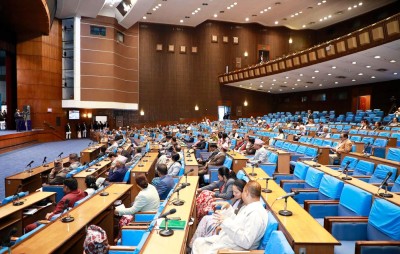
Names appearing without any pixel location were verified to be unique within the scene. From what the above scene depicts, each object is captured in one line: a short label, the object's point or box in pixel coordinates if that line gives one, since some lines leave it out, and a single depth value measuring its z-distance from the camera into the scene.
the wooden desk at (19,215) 4.04
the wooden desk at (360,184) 3.12
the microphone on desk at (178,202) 3.52
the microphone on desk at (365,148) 7.24
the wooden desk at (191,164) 6.14
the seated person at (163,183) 4.72
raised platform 12.26
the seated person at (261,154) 6.81
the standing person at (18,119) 15.23
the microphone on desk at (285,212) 2.91
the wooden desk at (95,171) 5.62
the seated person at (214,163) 6.70
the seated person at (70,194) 4.03
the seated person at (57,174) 5.75
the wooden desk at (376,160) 4.91
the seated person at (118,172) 6.04
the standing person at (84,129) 19.72
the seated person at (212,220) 3.28
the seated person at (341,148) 7.17
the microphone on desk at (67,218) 3.30
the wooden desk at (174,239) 2.34
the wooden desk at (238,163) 6.52
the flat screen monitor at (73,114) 19.22
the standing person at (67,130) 18.59
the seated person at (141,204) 3.80
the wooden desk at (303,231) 2.34
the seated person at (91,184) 4.71
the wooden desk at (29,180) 5.87
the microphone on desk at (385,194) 3.20
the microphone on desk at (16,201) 4.29
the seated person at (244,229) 2.64
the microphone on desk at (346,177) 4.27
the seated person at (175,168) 6.13
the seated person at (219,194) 4.11
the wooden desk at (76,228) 2.69
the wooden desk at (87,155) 9.46
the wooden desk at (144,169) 5.73
